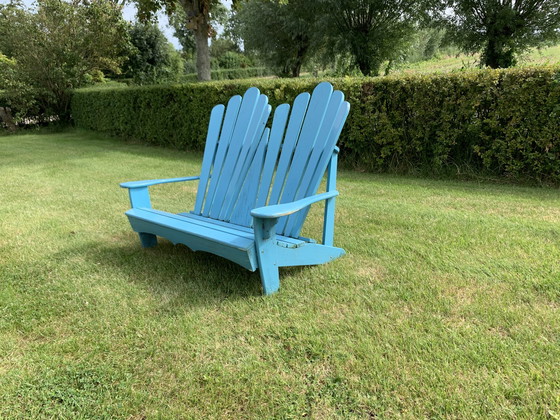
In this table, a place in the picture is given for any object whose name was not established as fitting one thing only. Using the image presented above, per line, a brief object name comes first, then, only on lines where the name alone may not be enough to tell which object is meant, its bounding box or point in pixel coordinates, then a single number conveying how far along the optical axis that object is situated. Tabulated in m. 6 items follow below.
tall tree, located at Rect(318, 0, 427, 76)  16.83
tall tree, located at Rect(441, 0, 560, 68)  14.43
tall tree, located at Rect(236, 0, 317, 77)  18.38
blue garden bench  2.29
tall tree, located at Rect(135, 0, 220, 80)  11.21
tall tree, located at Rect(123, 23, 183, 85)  26.12
